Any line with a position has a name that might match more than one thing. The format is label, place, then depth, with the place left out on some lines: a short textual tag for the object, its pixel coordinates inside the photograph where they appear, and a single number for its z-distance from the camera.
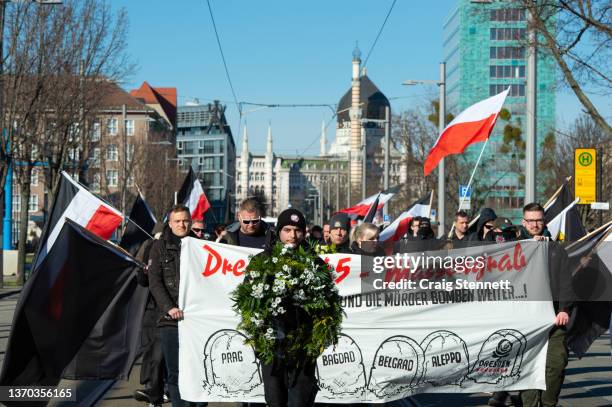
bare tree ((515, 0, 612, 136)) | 15.39
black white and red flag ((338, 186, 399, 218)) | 24.45
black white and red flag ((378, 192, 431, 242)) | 17.69
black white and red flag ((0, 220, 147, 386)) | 7.79
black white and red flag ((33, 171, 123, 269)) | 10.50
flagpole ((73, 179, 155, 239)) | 10.63
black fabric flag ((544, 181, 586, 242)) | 12.27
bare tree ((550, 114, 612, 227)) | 41.50
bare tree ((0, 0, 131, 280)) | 27.47
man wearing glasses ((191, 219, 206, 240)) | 11.48
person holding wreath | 6.39
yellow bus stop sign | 20.91
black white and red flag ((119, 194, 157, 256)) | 11.78
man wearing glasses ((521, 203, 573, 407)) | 8.12
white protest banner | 7.88
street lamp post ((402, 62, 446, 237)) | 28.14
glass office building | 82.56
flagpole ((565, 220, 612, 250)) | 8.88
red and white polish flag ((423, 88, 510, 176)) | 13.36
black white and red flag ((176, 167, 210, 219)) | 18.20
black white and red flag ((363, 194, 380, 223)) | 21.15
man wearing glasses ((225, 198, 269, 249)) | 8.96
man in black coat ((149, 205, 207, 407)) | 7.82
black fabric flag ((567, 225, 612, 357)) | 8.89
